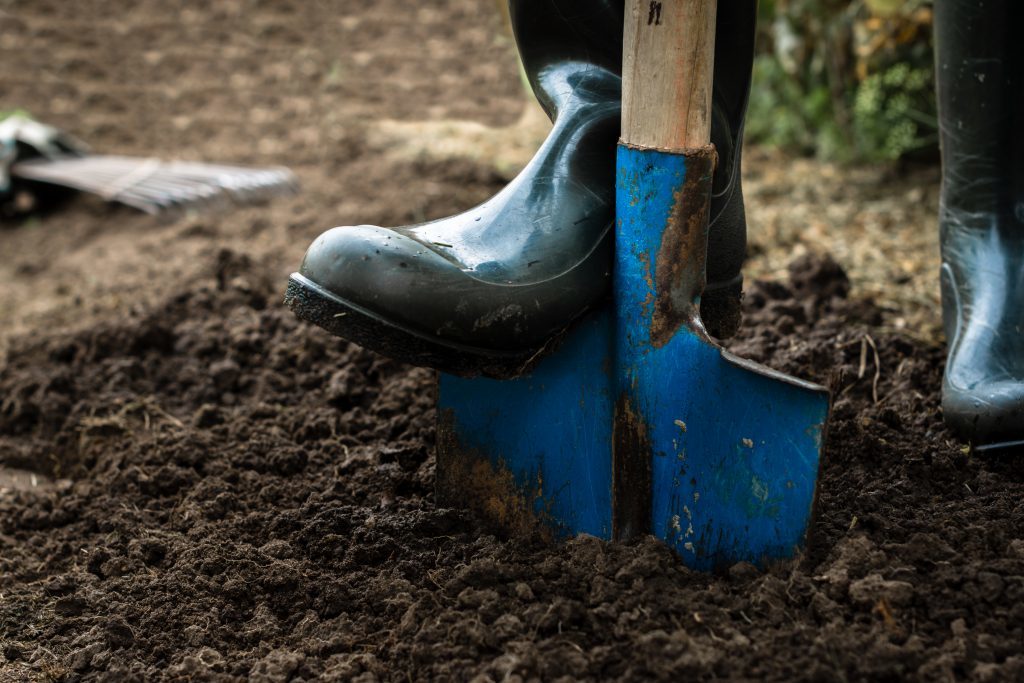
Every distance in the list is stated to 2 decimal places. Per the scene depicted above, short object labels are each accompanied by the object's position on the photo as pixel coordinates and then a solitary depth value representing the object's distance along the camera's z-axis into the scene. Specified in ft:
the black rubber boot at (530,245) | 6.35
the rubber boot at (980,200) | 6.79
